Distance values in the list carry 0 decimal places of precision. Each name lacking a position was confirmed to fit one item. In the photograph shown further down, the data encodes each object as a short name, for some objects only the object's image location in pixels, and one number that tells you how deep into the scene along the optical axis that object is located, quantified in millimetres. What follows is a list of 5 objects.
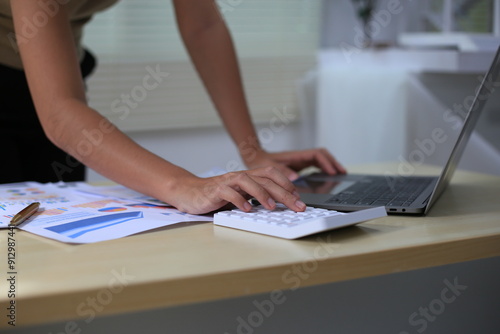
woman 1436
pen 1411
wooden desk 1172
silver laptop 1493
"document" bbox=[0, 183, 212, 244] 1373
